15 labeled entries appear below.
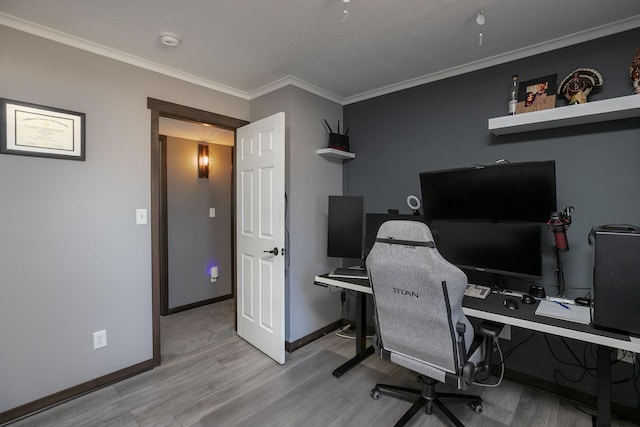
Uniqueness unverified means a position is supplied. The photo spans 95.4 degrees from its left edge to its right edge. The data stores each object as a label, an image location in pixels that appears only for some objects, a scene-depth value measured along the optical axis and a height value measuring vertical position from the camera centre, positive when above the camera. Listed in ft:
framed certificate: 5.97 +1.72
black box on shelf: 9.81 +2.31
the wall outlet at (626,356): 5.76 -3.00
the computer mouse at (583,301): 5.98 -1.95
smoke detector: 6.48 +3.86
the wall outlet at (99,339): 7.07 -3.16
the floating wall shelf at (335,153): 9.60 +1.88
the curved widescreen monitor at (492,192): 6.29 +0.38
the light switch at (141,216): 7.74 -0.18
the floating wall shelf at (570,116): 5.61 +1.94
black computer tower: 4.64 -1.18
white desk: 4.59 -2.06
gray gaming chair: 4.91 -1.84
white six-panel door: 8.10 -0.75
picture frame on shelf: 6.68 +2.68
